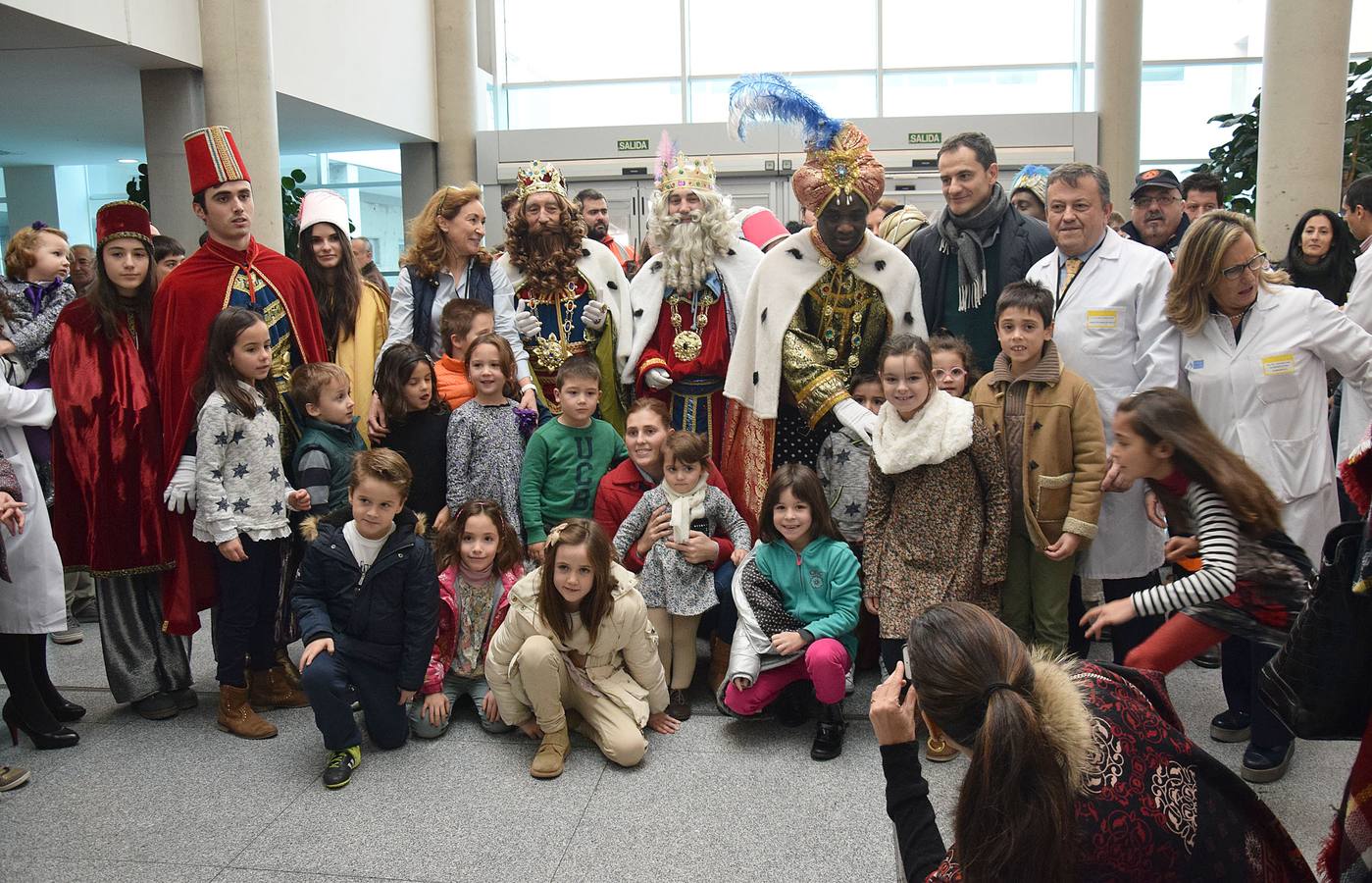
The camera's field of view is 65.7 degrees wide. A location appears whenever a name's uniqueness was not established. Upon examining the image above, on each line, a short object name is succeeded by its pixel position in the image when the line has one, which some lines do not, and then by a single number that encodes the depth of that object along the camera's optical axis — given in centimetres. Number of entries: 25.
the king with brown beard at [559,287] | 448
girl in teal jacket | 346
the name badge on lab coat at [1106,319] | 364
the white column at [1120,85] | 1041
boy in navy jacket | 338
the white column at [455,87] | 1156
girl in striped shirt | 246
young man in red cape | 359
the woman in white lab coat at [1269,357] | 331
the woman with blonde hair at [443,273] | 440
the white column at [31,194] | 1359
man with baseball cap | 503
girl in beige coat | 332
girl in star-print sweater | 348
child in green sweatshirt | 397
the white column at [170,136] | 736
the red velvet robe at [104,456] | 360
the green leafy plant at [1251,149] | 699
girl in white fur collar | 342
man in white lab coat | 353
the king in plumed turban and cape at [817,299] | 393
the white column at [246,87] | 727
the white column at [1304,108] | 631
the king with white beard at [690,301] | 435
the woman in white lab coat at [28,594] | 339
